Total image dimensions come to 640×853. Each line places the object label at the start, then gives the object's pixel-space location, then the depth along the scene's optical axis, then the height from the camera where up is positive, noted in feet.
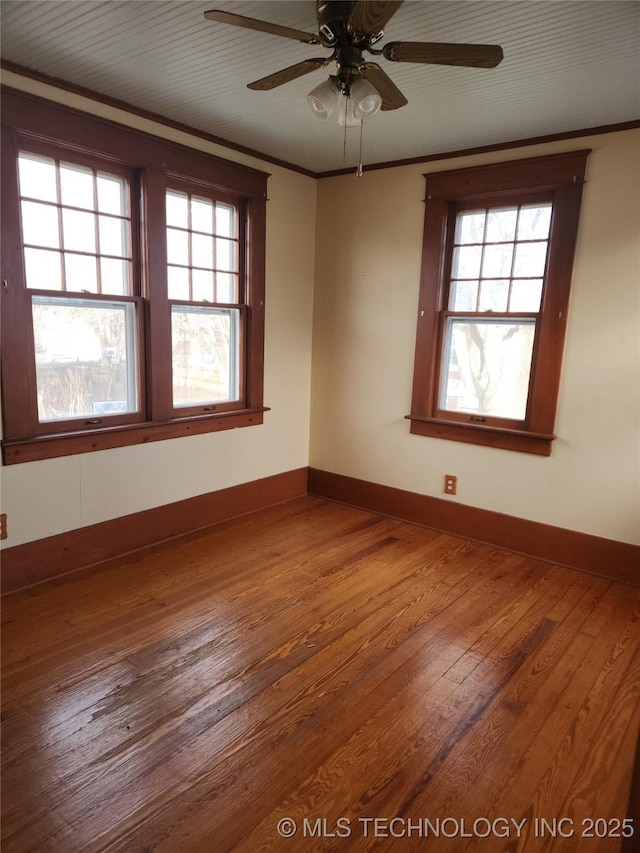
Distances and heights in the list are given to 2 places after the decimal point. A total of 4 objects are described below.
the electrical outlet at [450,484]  12.63 -3.47
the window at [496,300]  10.77 +0.81
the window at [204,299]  11.24 +0.60
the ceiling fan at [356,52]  5.69 +3.16
